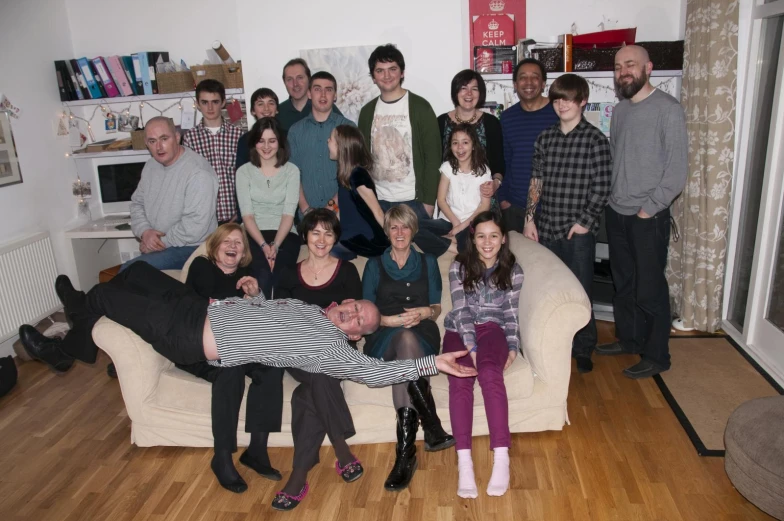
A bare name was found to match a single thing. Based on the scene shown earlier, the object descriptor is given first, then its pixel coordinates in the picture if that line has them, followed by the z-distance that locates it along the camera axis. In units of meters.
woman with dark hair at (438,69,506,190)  3.76
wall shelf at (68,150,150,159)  5.08
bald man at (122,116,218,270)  3.86
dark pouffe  2.37
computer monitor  5.42
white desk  4.95
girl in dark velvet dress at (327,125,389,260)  3.62
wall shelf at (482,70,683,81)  4.27
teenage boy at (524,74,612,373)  3.43
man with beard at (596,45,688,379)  3.34
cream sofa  2.96
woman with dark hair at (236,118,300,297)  3.80
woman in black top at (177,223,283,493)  2.87
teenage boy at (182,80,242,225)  4.23
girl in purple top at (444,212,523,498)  3.00
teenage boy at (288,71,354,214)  3.92
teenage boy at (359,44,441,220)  3.87
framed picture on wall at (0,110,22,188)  4.39
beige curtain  3.82
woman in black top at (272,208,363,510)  2.83
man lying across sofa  2.74
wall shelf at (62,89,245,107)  4.89
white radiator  4.32
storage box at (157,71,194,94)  4.89
